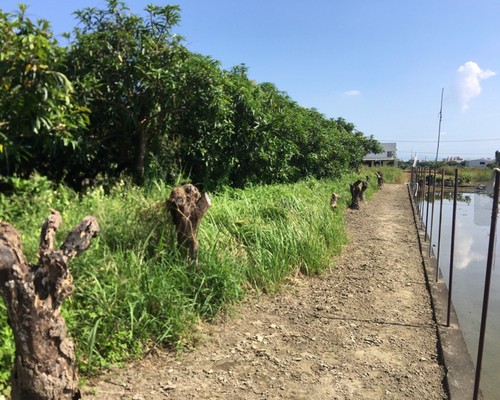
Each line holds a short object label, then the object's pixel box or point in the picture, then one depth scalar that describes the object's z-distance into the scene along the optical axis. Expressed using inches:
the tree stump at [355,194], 532.1
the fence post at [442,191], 235.5
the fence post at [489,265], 105.3
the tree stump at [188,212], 157.0
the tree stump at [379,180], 1078.4
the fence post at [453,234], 169.2
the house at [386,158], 2395.7
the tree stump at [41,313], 79.1
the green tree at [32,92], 164.4
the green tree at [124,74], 226.1
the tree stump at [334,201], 394.7
